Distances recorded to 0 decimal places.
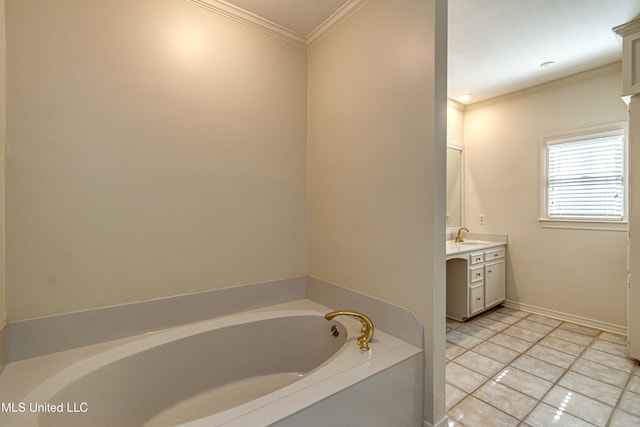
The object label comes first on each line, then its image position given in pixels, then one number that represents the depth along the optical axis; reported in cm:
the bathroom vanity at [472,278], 283
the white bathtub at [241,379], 99
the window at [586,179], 261
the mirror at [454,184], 349
